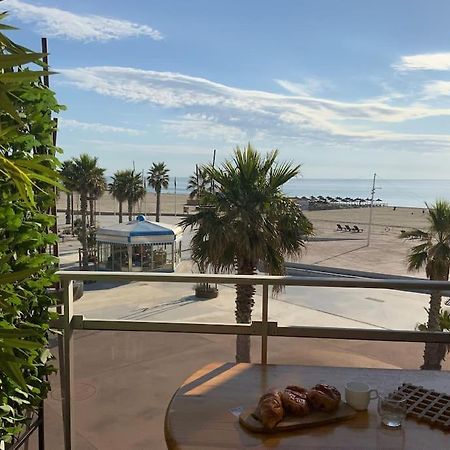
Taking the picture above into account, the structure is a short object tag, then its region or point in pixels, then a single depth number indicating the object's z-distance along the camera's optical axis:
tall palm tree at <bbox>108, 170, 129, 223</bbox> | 27.97
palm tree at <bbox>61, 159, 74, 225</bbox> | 22.72
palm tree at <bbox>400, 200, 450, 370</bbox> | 9.59
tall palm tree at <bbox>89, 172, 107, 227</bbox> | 22.92
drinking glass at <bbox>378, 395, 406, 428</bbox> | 1.24
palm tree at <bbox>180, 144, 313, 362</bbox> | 7.93
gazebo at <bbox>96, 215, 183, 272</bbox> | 18.41
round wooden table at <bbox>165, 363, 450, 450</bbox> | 1.17
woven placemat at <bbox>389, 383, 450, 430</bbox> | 1.26
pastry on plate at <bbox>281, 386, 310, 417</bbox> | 1.25
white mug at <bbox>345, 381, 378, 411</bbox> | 1.32
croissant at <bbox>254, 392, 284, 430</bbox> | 1.19
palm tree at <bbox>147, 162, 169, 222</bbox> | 31.05
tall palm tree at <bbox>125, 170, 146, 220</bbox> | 28.05
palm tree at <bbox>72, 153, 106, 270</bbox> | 22.73
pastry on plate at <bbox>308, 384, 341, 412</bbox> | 1.28
